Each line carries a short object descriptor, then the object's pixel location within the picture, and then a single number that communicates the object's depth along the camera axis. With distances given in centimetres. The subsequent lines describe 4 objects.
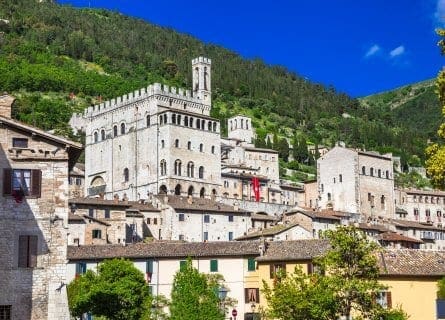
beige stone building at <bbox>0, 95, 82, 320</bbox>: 3350
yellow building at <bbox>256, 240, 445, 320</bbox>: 4909
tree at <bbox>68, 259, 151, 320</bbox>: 4412
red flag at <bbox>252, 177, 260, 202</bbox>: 12231
